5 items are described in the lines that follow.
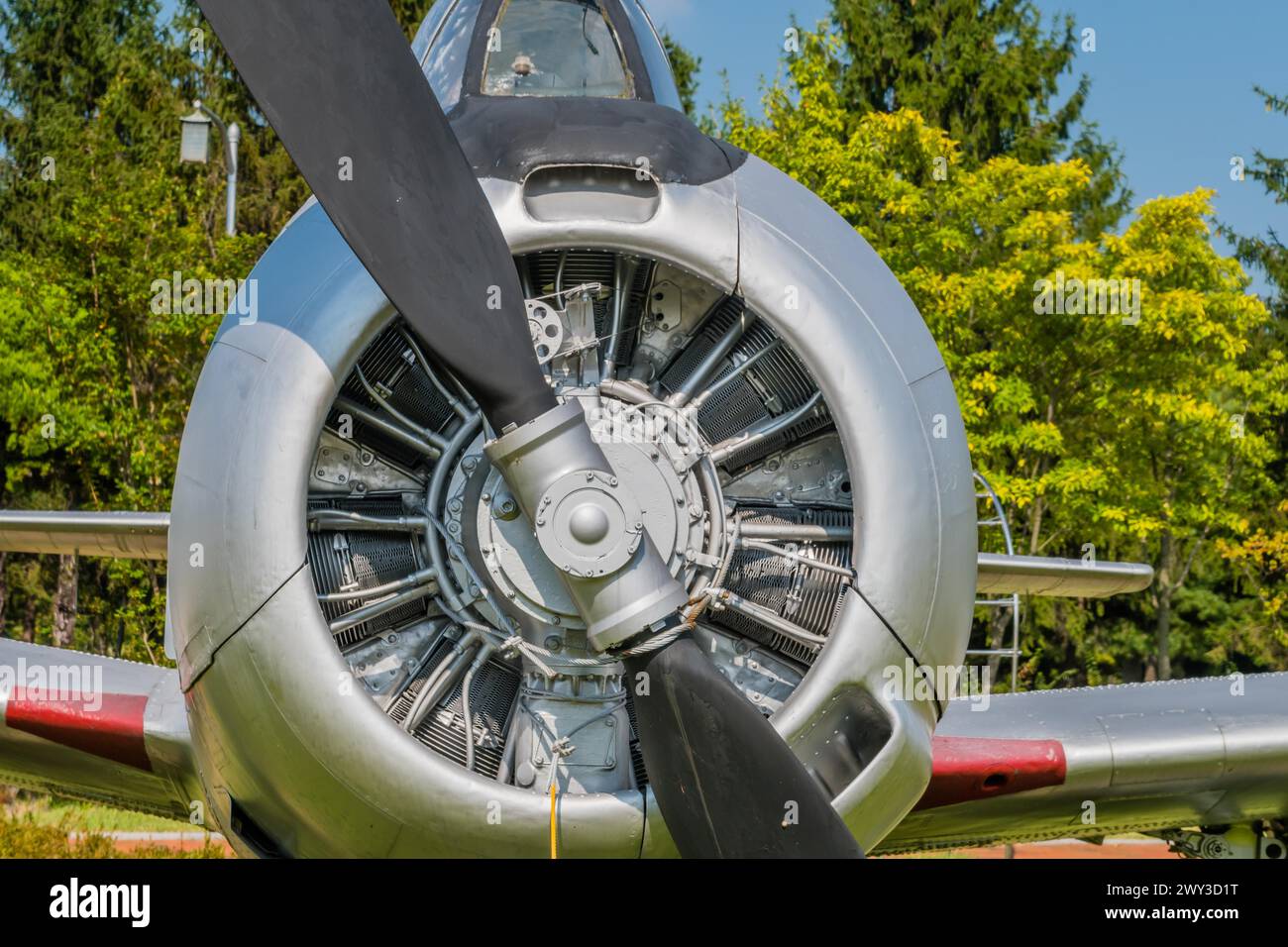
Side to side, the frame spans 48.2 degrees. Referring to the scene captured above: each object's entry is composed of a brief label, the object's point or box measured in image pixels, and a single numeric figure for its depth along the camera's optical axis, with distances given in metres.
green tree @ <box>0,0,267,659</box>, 20.34
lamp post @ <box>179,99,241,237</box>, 17.89
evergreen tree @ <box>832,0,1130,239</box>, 29.28
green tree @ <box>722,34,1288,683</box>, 19.03
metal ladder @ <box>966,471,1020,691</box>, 6.13
